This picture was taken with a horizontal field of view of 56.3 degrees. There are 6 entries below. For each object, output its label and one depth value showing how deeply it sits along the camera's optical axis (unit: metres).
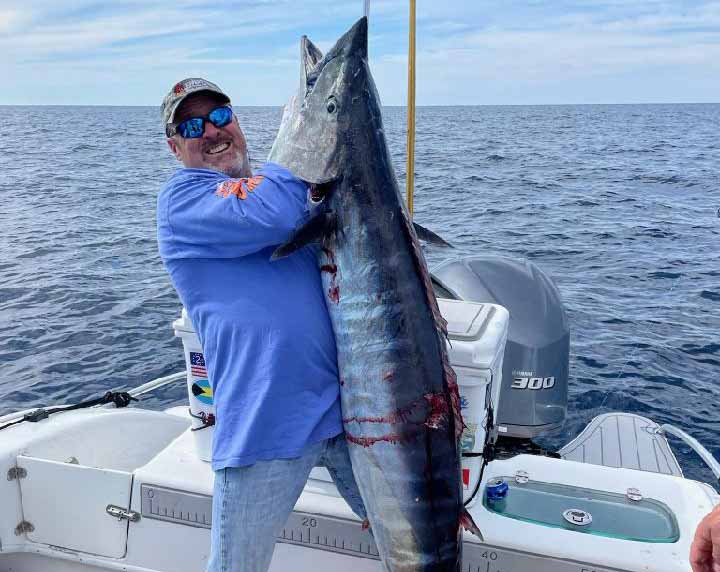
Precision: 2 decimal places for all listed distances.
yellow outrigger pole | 3.06
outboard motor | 4.03
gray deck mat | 3.97
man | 2.02
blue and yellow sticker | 2.88
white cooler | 2.56
